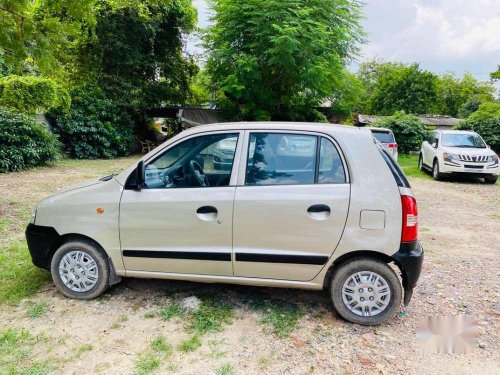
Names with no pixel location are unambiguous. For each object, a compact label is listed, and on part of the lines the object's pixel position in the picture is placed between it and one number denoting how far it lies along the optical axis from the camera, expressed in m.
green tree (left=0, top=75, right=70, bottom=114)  12.54
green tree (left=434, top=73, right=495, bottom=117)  47.38
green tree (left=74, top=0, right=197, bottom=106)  17.80
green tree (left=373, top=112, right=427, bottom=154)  20.91
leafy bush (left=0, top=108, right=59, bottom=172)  11.55
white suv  11.53
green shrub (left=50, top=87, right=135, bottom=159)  16.27
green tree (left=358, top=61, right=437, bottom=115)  38.16
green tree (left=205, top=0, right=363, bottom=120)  16.78
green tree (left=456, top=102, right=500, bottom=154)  18.69
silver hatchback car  3.10
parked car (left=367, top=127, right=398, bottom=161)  13.24
